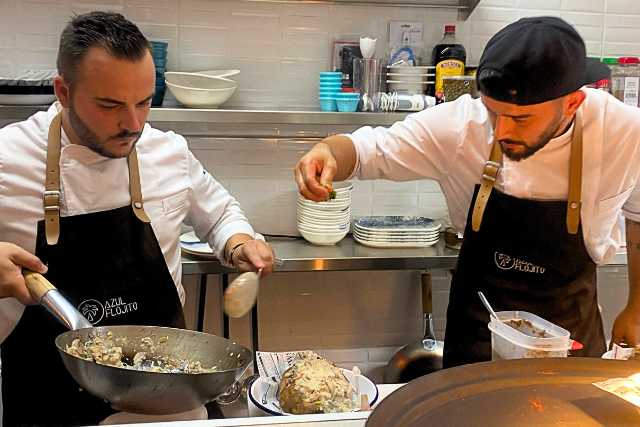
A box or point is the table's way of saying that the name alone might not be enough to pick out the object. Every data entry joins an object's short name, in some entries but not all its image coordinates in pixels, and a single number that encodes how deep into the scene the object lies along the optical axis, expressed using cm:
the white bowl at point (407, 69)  308
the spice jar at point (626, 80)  320
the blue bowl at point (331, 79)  299
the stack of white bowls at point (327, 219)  301
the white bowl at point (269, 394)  144
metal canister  302
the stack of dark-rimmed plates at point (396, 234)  302
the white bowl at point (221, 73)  295
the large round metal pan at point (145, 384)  113
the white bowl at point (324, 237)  302
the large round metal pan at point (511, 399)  83
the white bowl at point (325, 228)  301
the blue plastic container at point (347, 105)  293
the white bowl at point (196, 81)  283
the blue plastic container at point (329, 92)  298
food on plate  137
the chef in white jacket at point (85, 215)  180
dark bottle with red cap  308
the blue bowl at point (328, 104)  298
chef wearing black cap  192
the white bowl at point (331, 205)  301
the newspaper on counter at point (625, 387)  91
